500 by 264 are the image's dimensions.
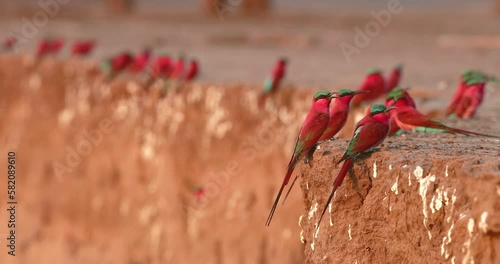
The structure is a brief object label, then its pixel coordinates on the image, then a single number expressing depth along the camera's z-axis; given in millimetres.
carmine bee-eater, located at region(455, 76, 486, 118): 7539
